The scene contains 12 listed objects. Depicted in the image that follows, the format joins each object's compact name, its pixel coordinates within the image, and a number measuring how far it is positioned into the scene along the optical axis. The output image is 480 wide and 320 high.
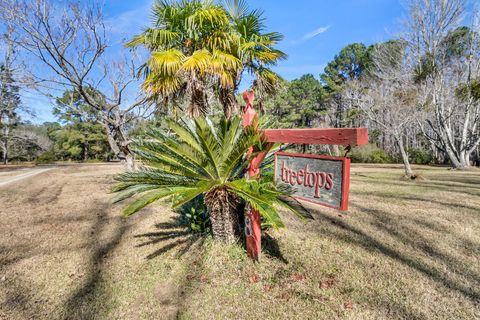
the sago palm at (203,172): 3.17
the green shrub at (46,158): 30.79
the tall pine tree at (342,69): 36.09
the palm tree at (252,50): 4.75
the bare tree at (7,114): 21.44
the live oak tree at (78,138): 35.03
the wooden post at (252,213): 3.53
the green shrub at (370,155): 24.42
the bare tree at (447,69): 15.35
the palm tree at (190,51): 4.43
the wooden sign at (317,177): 2.15
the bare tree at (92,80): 8.20
